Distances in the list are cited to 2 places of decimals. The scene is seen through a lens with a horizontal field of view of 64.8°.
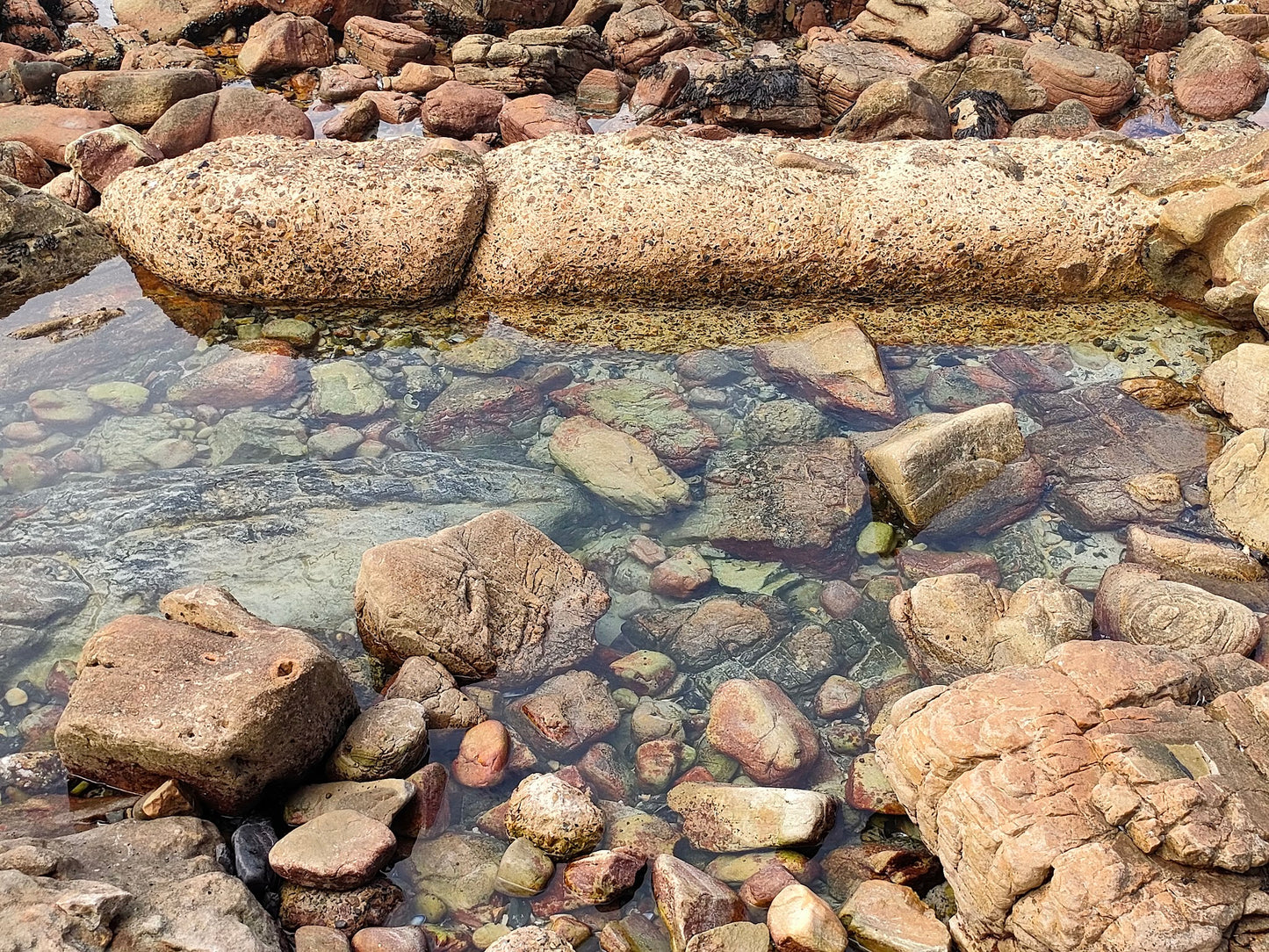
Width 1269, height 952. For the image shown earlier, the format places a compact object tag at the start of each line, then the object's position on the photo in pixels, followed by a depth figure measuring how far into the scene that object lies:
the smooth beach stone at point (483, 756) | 4.09
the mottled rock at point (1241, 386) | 5.83
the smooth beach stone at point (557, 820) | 3.79
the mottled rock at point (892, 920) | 3.43
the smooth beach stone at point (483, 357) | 6.39
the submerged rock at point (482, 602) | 4.41
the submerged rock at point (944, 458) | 5.20
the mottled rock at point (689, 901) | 3.50
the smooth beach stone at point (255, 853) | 3.58
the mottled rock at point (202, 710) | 3.64
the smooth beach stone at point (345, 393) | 6.02
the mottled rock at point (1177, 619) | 4.24
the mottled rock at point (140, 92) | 8.64
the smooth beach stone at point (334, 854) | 3.52
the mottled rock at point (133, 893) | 2.93
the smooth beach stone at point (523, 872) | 3.70
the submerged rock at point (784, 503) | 5.22
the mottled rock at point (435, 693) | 4.25
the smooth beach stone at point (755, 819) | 3.84
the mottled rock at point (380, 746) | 3.96
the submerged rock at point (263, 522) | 4.84
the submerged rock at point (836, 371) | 6.04
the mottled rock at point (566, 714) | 4.28
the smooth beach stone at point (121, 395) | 6.00
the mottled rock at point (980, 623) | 4.38
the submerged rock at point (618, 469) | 5.43
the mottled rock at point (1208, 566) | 4.86
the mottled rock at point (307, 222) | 6.47
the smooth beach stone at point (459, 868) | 3.70
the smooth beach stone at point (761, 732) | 4.16
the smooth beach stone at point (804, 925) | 3.41
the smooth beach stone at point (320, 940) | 3.35
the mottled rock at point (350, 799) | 3.78
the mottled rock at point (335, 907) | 3.50
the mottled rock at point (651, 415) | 5.77
